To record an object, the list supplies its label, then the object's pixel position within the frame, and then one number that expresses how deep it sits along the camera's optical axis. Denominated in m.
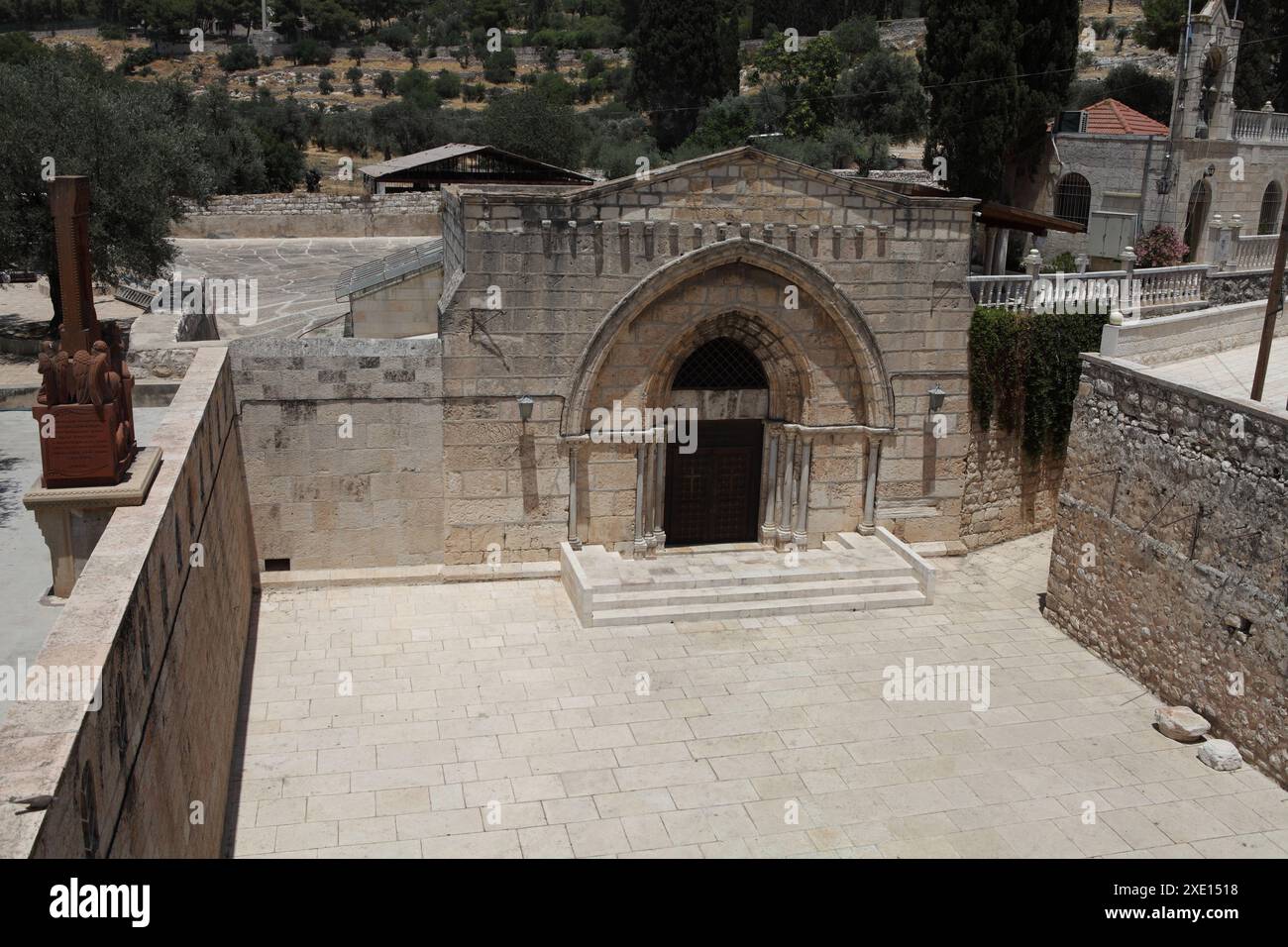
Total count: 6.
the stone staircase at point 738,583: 14.57
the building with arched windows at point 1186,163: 26.59
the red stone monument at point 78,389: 8.78
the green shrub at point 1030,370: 16.52
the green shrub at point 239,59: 79.38
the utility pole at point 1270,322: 13.51
